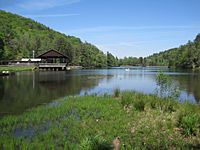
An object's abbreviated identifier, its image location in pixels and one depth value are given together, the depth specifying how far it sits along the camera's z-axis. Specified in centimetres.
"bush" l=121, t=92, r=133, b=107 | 1028
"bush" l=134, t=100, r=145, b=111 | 935
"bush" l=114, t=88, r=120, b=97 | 1350
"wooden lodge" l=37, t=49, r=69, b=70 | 5374
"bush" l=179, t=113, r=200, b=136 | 624
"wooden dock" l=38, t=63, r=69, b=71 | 5377
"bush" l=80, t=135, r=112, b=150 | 461
